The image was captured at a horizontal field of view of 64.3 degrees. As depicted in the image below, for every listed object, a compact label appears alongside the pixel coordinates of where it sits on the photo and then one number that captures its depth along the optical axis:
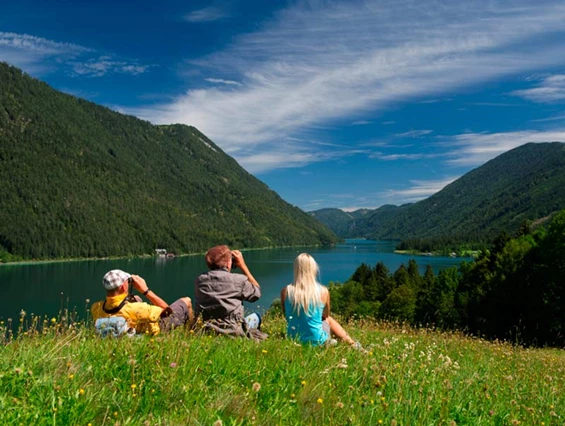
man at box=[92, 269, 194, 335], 5.93
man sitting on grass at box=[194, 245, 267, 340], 6.68
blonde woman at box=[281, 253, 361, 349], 6.37
